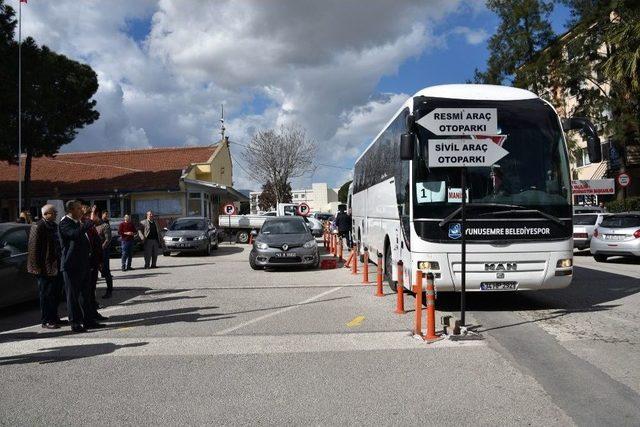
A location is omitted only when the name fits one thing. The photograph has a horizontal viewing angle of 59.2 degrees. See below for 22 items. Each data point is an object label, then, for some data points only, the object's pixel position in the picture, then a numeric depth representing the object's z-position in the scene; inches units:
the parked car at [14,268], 363.3
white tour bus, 335.9
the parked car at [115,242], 877.2
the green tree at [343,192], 3597.4
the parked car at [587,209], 944.9
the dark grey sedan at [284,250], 609.9
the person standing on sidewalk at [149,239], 670.5
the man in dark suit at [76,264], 308.0
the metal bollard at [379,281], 423.5
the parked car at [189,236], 861.2
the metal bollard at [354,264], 589.0
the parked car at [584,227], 813.9
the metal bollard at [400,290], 350.3
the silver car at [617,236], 646.5
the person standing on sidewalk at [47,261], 314.7
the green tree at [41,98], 972.6
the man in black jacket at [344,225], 941.2
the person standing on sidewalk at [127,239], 623.7
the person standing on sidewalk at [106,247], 438.6
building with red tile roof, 1316.4
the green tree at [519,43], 1316.4
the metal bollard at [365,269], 504.9
